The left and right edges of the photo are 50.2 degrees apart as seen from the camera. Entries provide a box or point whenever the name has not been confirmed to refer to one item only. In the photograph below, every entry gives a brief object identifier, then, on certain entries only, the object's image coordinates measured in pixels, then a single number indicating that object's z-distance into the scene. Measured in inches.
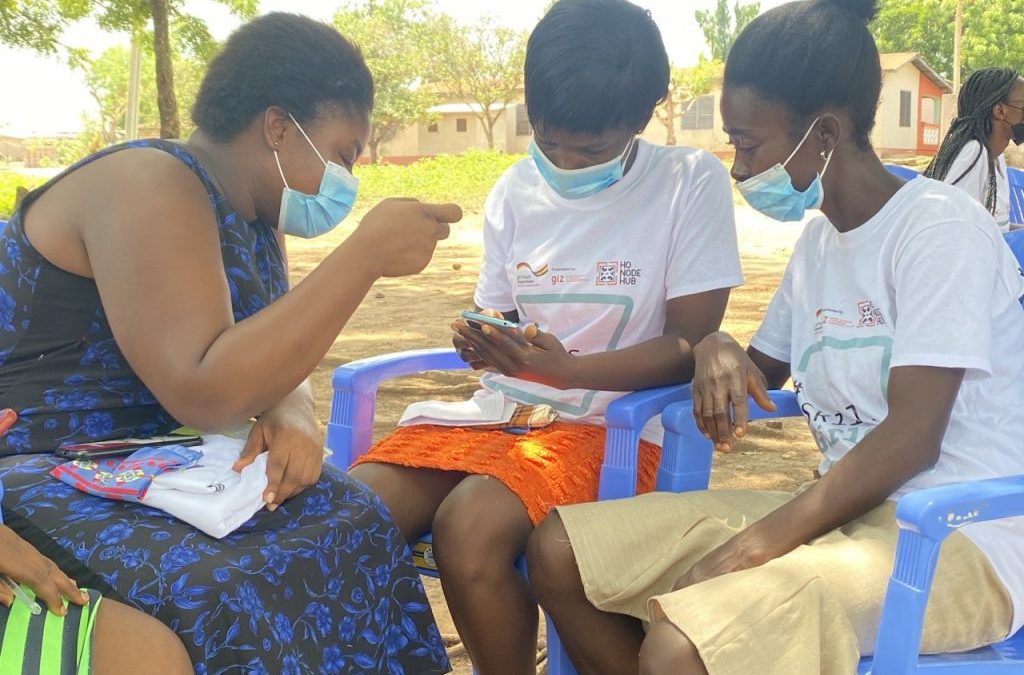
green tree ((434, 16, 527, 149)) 1562.5
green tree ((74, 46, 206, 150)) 1892.6
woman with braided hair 216.8
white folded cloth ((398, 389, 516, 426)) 105.6
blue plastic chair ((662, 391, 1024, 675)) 65.3
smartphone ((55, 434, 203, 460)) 75.7
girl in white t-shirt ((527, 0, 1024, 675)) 69.2
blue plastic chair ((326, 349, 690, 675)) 95.7
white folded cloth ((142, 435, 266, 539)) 71.8
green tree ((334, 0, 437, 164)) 1568.7
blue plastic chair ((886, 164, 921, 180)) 115.8
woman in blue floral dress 70.5
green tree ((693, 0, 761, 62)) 2500.0
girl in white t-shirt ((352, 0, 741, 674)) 96.6
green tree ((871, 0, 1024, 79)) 1402.6
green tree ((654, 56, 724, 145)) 1354.6
